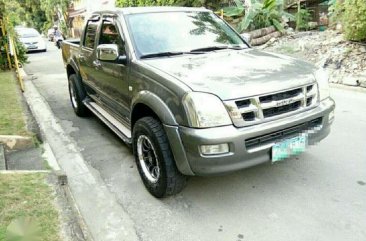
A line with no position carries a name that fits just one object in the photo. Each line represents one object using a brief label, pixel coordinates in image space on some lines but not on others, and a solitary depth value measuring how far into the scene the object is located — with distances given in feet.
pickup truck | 9.17
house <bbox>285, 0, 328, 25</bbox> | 42.04
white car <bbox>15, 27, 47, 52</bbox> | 63.72
